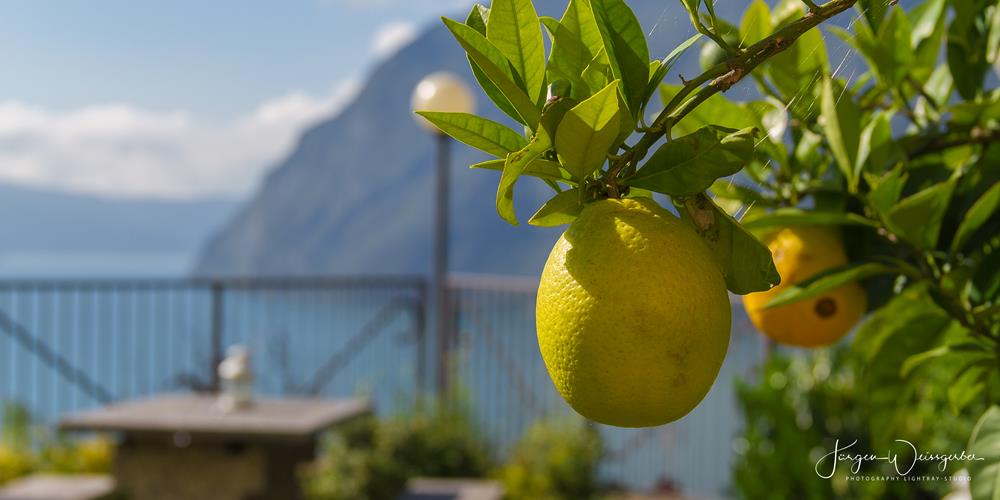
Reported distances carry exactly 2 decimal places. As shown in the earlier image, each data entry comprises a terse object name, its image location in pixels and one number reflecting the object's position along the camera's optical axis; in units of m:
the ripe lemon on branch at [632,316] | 0.35
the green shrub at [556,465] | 4.95
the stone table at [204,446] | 4.05
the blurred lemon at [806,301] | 0.67
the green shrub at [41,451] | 5.29
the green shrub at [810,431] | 2.69
